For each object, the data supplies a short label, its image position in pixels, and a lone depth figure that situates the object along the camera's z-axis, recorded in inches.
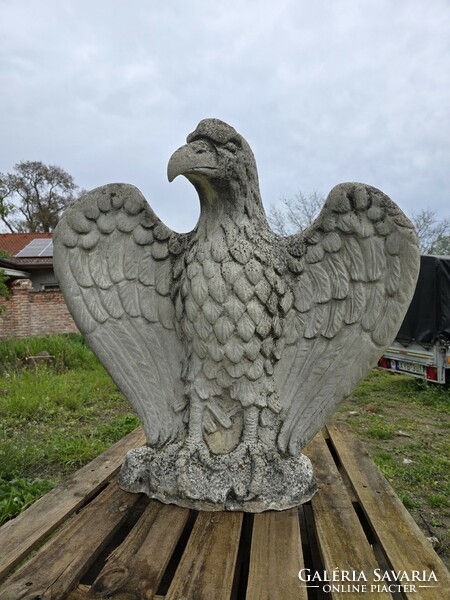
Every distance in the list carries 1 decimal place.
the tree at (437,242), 647.7
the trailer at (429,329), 231.8
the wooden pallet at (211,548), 53.1
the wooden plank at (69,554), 53.0
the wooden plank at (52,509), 61.2
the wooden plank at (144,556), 52.9
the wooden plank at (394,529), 53.7
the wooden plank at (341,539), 53.1
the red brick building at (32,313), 452.4
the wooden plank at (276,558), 52.3
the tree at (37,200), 904.9
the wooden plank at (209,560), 52.5
